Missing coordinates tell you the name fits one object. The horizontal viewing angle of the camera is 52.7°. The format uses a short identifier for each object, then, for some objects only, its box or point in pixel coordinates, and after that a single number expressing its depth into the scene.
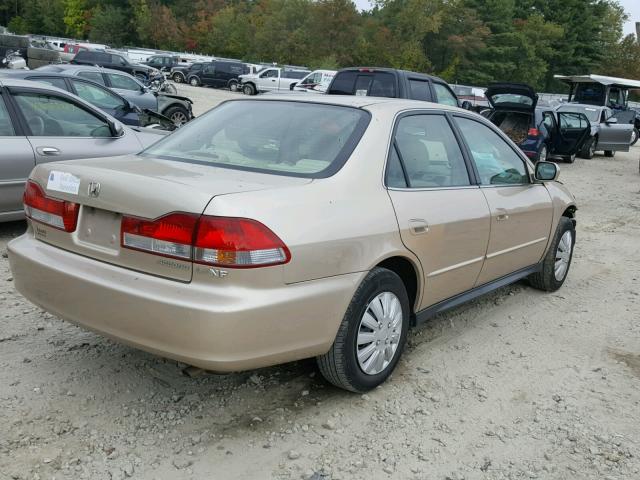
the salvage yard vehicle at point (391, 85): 11.81
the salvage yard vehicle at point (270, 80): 36.22
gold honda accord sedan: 2.74
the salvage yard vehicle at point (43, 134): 5.87
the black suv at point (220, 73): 38.97
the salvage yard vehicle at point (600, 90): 22.91
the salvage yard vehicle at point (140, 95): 14.18
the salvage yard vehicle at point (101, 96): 10.04
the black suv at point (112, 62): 28.55
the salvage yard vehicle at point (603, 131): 18.41
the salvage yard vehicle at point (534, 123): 14.63
